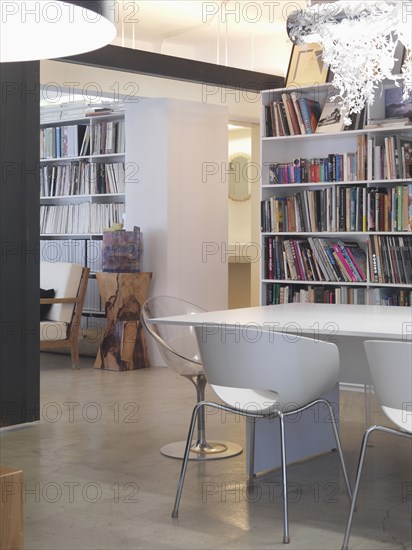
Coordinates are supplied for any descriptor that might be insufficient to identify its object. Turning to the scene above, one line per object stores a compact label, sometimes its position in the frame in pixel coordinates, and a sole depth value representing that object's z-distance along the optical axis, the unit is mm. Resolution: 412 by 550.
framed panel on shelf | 7254
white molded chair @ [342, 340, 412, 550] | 3033
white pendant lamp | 1794
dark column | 5320
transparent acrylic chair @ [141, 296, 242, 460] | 4734
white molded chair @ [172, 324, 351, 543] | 3482
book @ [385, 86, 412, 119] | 6664
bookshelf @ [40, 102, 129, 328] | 9102
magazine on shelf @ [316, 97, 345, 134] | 7070
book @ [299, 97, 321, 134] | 7246
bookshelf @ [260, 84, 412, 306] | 6730
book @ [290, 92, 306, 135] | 7273
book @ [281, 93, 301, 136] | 7316
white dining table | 3660
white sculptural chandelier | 4824
